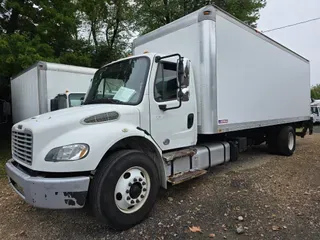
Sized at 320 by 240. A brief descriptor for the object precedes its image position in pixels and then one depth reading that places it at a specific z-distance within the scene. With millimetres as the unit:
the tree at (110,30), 18512
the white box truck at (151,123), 3090
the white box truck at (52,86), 7812
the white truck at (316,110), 25750
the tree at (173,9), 17109
